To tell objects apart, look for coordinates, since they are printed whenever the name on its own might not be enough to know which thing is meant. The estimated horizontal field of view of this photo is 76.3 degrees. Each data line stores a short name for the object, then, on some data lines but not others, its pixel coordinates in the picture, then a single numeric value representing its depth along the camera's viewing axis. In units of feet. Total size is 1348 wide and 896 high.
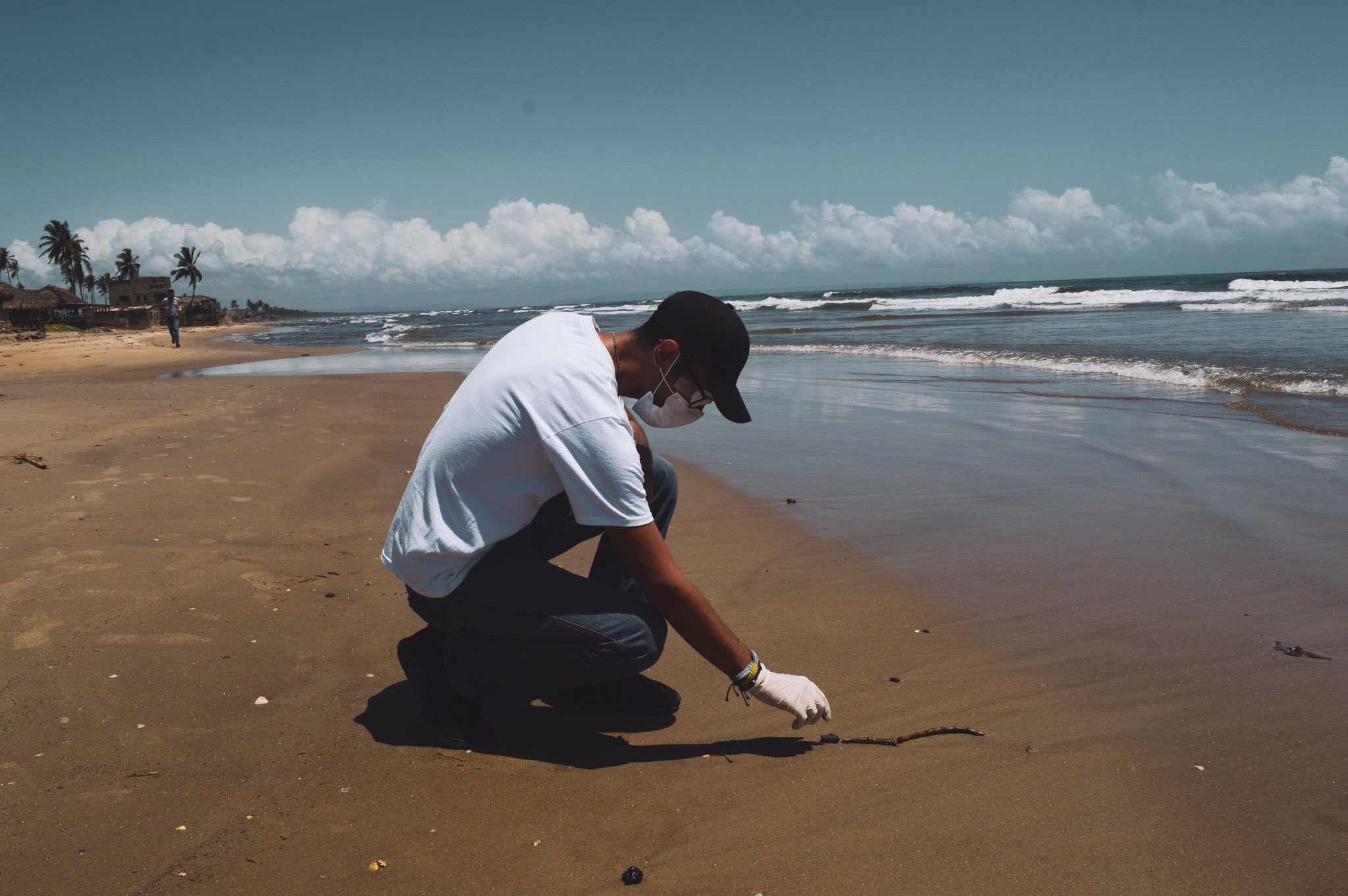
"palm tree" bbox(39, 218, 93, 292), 243.60
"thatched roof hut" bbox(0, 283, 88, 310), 136.77
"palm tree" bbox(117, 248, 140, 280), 295.28
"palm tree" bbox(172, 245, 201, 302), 273.95
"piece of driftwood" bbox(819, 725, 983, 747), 7.57
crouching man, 6.40
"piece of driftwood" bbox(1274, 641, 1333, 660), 8.93
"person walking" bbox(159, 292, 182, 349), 82.53
